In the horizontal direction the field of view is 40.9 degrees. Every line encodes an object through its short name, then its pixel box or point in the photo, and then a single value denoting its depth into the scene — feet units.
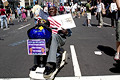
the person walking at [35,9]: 30.59
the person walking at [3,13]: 42.24
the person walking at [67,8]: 67.30
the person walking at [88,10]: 37.80
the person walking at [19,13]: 63.57
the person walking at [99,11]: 36.73
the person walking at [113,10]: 33.57
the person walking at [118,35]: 14.16
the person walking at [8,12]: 51.28
